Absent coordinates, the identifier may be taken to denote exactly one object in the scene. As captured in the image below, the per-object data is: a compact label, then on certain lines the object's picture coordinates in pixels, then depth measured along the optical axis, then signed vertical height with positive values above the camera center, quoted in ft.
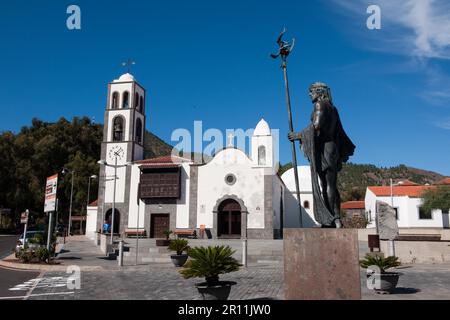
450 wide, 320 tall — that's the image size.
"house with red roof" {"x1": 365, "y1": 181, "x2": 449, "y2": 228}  130.62 +4.84
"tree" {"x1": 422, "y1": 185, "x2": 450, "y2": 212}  118.32 +7.45
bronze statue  20.65 +3.86
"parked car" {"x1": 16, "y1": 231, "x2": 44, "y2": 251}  56.59 -3.83
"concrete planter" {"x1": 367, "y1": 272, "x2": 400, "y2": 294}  29.68 -4.68
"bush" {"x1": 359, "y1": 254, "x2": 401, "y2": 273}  30.50 -3.30
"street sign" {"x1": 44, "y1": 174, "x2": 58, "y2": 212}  55.01 +3.63
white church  104.22 +8.42
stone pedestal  17.98 -2.08
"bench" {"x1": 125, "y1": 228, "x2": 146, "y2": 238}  106.63 -3.51
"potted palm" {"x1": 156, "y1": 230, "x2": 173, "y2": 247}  66.28 -3.90
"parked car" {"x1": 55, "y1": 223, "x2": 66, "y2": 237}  131.09 -4.35
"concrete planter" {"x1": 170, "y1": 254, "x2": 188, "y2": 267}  51.98 -5.30
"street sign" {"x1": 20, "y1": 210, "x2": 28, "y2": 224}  69.37 +0.11
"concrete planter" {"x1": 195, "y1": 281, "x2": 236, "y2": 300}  23.41 -4.35
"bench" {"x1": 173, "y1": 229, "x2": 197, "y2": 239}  103.02 -3.57
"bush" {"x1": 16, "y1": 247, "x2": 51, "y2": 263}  51.90 -4.97
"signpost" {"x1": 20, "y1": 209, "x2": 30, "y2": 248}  69.33 +0.11
